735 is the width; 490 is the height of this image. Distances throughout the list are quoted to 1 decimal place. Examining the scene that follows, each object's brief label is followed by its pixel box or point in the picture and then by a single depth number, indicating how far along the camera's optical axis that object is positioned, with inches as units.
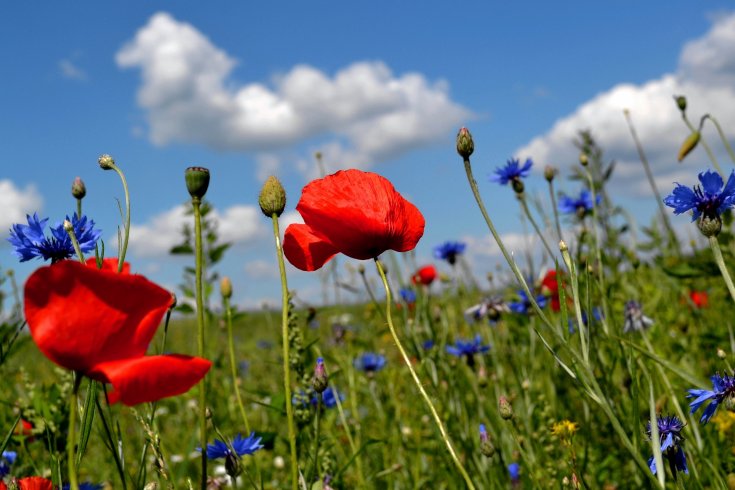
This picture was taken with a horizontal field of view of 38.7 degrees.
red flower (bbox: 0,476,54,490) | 19.5
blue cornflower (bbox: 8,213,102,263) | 22.5
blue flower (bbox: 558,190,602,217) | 46.1
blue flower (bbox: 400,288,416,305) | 48.2
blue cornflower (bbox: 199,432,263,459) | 24.4
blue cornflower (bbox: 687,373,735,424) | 19.7
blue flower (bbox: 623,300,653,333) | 36.4
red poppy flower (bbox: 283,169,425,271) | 19.4
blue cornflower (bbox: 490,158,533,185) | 35.3
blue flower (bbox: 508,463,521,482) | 30.3
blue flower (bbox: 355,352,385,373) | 44.9
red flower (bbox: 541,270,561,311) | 45.0
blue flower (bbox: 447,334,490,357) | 39.3
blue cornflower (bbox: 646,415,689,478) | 19.9
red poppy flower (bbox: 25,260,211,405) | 14.8
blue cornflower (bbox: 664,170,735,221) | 20.0
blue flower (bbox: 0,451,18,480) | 26.8
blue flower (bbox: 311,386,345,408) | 33.8
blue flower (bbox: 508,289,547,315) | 41.4
